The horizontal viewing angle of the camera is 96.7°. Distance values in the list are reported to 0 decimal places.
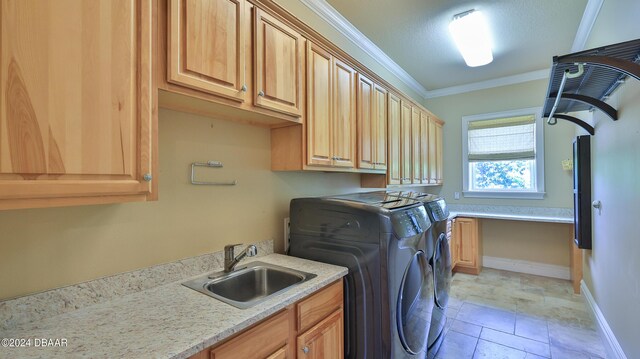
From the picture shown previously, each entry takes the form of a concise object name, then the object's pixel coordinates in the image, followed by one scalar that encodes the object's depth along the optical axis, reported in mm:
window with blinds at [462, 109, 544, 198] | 4035
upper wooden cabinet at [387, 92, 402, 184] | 2908
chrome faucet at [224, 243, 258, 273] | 1532
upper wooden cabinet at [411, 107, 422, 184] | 3474
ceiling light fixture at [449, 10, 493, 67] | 2604
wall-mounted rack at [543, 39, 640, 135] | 1356
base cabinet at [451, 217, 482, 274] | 3939
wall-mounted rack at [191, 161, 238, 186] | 1519
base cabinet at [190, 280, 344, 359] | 1030
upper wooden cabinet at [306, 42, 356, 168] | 1851
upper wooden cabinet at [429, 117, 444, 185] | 4072
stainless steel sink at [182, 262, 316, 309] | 1442
